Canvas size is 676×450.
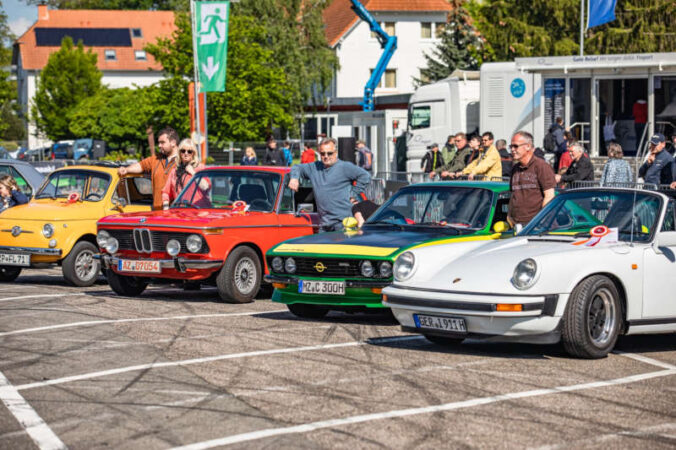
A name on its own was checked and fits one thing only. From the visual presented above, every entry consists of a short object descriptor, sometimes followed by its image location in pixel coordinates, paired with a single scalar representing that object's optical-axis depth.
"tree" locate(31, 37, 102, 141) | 86.69
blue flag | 36.19
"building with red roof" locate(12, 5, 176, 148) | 105.62
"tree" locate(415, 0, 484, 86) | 60.66
